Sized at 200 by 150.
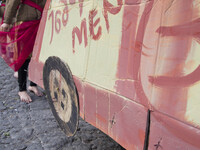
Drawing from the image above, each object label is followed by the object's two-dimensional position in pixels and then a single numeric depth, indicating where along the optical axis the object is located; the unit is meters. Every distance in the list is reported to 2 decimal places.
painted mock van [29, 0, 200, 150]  0.91
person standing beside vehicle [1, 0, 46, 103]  2.90
